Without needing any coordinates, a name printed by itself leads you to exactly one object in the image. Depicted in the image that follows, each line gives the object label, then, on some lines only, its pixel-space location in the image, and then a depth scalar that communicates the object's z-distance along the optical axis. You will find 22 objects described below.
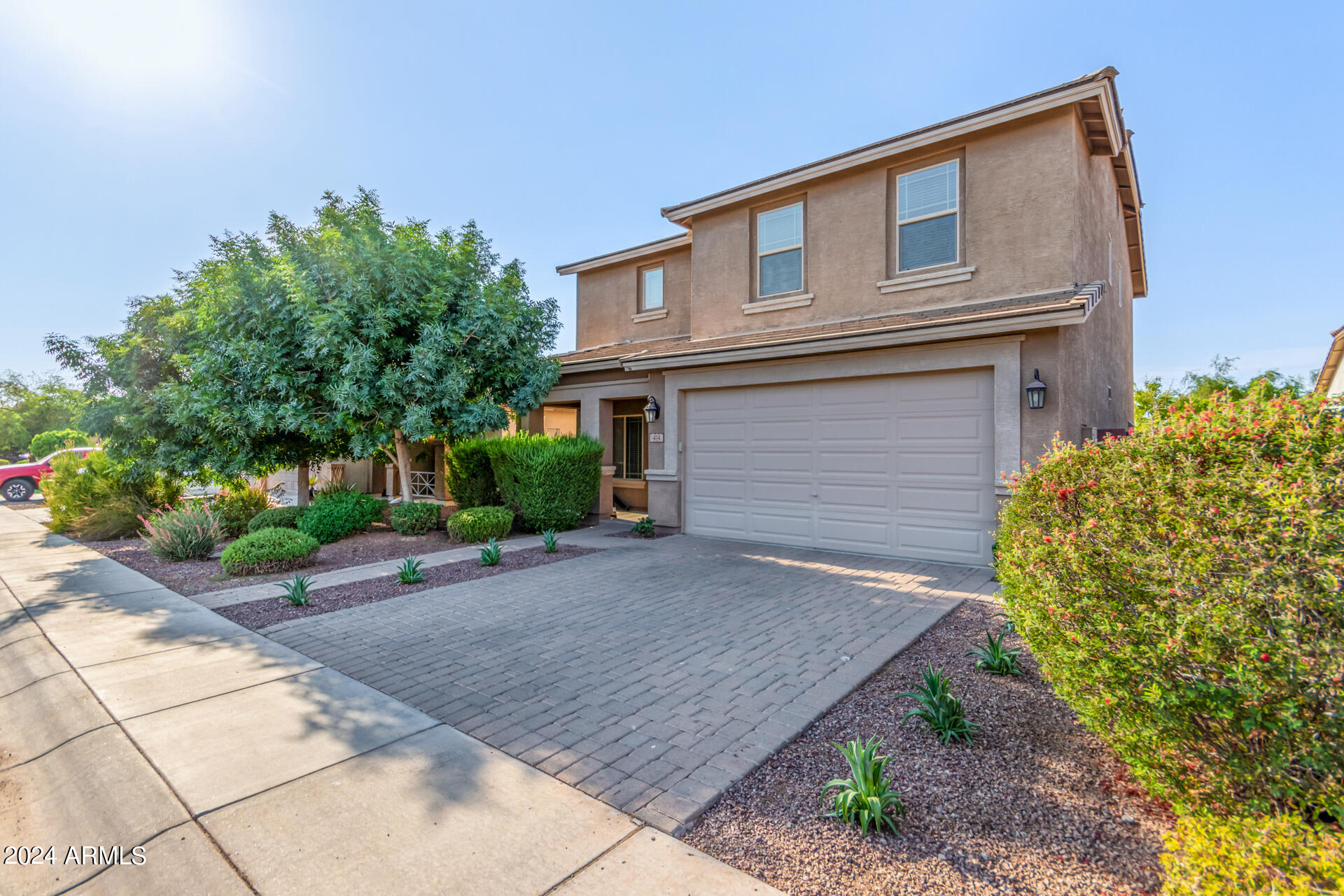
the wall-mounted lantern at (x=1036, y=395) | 7.52
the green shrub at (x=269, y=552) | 7.95
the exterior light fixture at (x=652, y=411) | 11.66
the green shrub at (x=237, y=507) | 11.31
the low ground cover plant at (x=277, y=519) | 10.88
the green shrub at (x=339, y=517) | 10.68
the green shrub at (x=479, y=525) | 10.55
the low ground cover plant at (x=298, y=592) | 6.36
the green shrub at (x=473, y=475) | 12.72
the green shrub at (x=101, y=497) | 11.59
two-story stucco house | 8.10
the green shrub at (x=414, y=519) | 11.03
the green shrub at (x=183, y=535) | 8.98
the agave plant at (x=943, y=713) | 3.38
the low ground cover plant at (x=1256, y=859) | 1.68
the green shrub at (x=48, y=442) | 24.36
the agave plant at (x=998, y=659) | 4.32
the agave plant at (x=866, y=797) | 2.57
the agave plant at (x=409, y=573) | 7.46
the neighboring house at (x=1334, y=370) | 20.94
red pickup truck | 19.78
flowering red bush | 1.94
